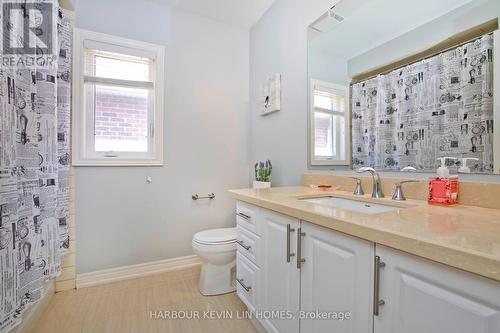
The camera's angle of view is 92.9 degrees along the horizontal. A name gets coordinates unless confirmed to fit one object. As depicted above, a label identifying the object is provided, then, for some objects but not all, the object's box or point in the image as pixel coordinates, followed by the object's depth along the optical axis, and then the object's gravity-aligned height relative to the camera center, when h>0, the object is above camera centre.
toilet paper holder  2.28 -0.29
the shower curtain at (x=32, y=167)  0.91 -0.01
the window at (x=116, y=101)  1.87 +0.55
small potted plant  2.02 -0.08
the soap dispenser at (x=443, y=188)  0.95 -0.09
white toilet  1.72 -0.70
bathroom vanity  0.50 -0.28
